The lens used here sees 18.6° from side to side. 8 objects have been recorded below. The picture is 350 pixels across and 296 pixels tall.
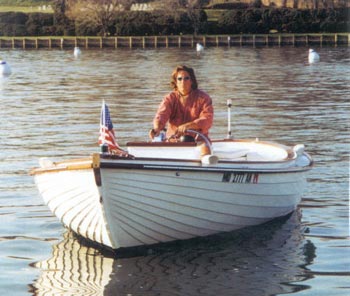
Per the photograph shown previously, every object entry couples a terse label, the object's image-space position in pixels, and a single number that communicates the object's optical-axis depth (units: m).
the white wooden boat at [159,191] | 12.50
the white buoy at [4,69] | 51.28
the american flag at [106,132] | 12.50
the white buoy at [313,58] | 59.59
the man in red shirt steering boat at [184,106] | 14.41
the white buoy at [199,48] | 74.86
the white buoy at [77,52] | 71.00
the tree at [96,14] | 93.25
